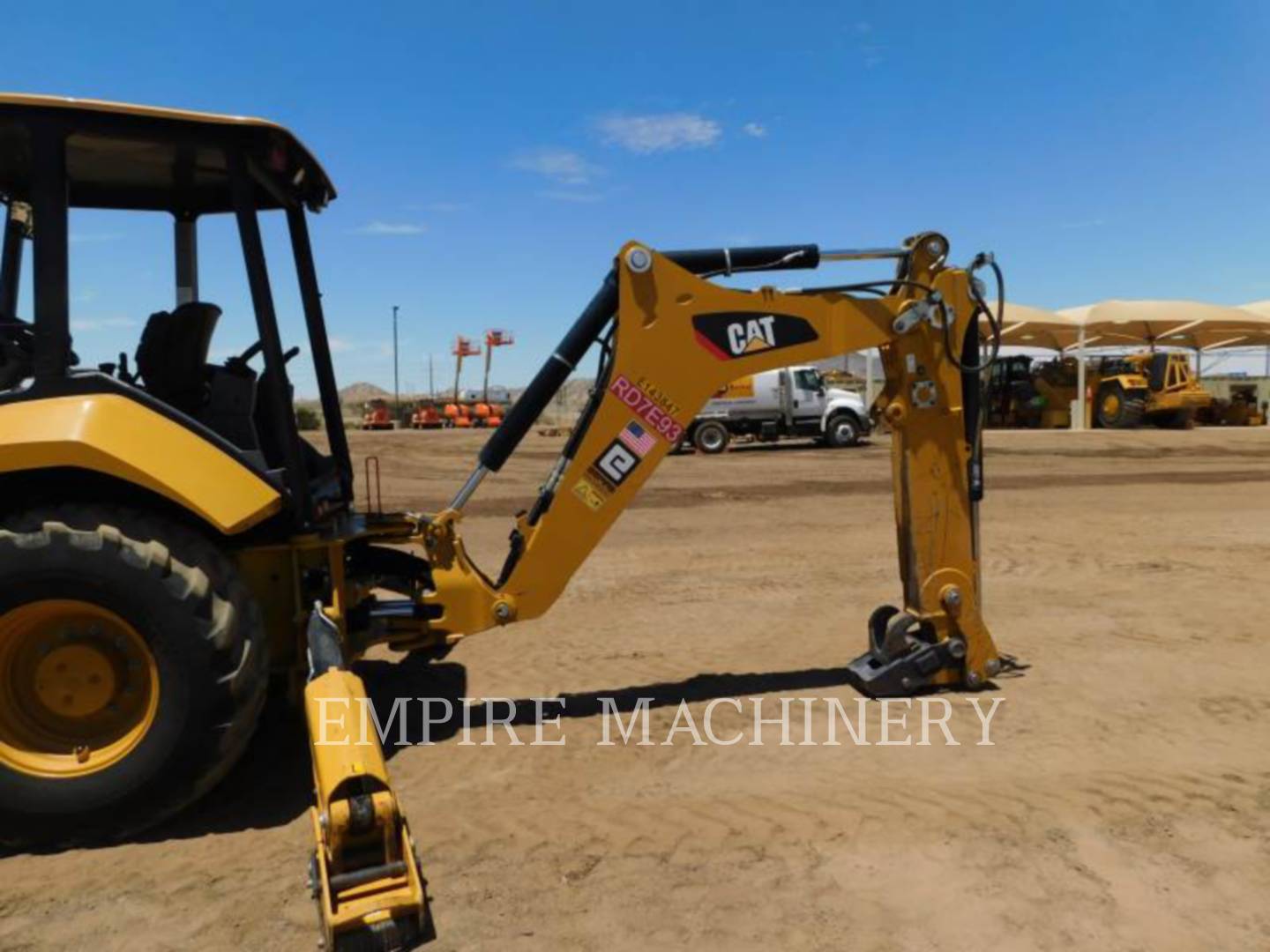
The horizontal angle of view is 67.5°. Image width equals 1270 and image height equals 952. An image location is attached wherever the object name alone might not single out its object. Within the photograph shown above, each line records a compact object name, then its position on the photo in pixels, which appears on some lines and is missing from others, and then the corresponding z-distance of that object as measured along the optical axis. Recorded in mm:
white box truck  25297
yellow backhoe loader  3484
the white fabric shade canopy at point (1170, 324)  39875
